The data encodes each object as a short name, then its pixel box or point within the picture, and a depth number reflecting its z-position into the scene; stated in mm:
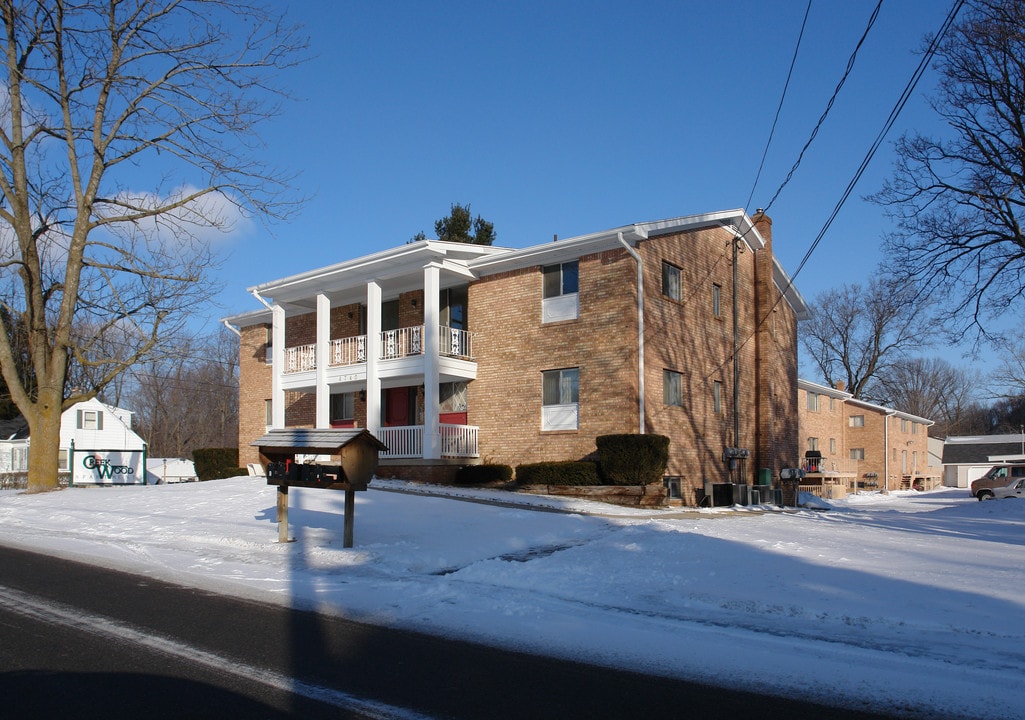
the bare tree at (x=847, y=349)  56969
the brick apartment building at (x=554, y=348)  21094
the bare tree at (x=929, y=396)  73688
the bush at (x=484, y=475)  21750
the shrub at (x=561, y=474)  19812
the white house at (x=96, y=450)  28891
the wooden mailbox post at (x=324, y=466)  10781
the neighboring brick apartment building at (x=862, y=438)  42812
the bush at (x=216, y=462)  30344
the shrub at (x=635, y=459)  19000
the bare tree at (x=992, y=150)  19453
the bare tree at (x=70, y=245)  20078
